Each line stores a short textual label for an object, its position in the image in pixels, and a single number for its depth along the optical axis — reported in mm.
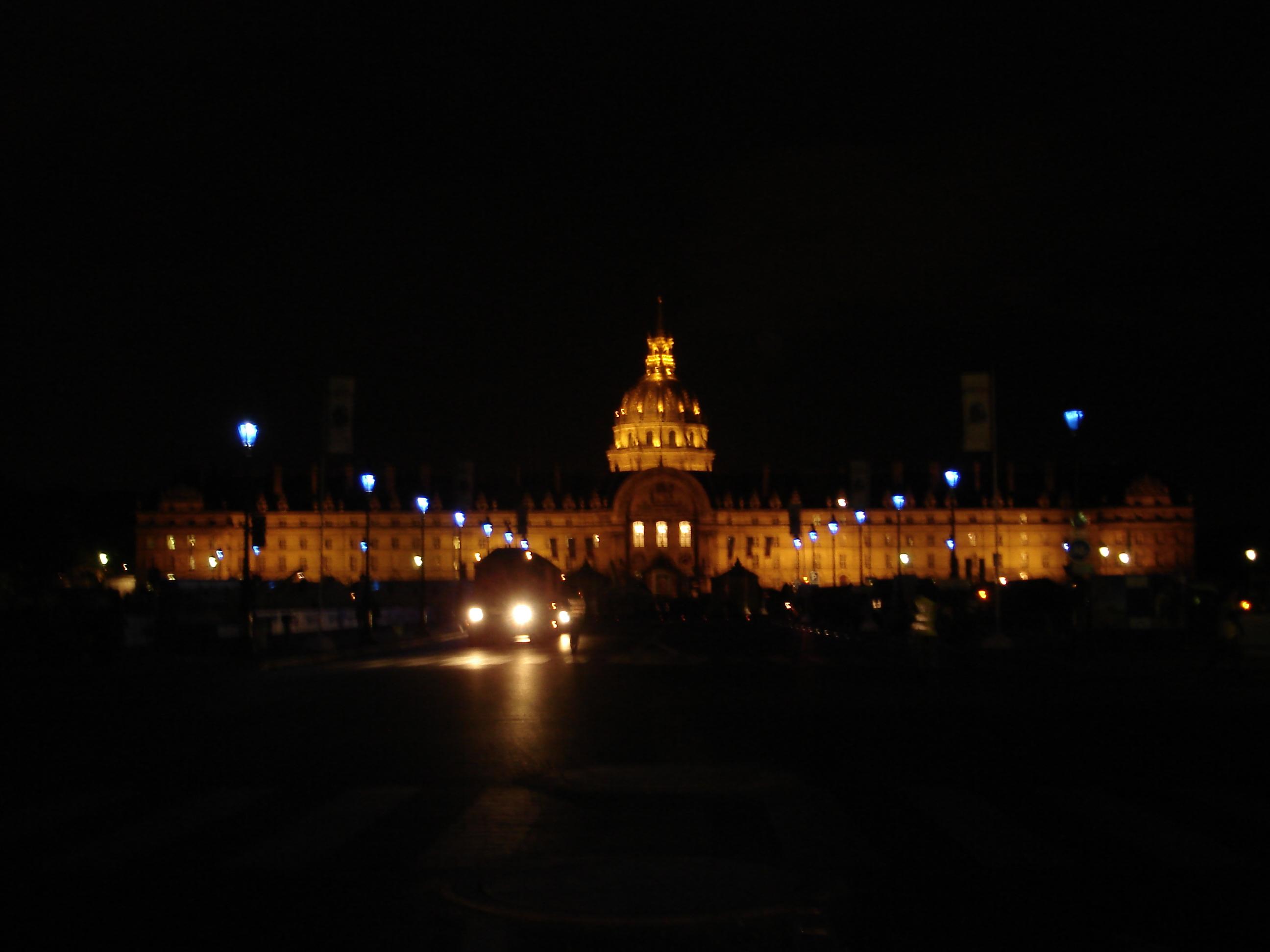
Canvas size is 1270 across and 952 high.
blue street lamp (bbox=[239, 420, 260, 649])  36500
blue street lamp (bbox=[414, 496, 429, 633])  55812
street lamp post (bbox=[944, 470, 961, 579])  56406
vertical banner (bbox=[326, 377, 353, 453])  44125
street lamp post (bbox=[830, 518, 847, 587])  149625
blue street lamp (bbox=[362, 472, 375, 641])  47531
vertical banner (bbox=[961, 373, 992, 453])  39438
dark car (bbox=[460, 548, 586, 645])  50188
